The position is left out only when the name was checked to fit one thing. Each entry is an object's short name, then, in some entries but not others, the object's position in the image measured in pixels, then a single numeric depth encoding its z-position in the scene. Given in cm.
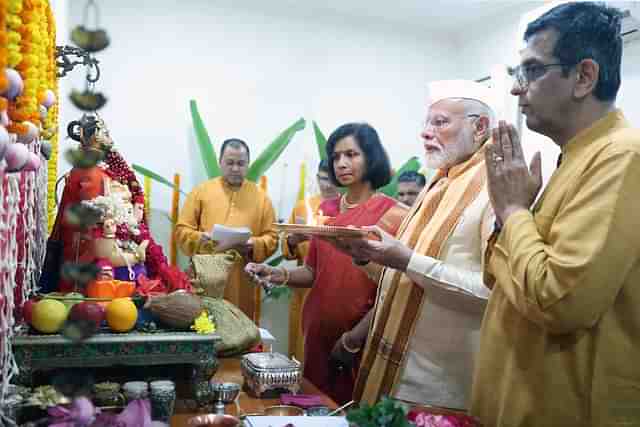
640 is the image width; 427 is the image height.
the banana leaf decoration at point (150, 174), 500
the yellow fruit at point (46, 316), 145
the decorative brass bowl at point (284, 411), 156
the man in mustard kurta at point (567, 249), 113
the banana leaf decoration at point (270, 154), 540
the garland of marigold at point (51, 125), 160
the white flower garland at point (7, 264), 113
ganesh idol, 195
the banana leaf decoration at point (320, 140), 557
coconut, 162
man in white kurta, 187
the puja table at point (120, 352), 141
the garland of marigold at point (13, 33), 90
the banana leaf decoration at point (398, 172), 532
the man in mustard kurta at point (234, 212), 482
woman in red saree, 263
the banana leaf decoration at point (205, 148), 525
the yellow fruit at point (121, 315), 153
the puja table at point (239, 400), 156
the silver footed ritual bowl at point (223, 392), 163
